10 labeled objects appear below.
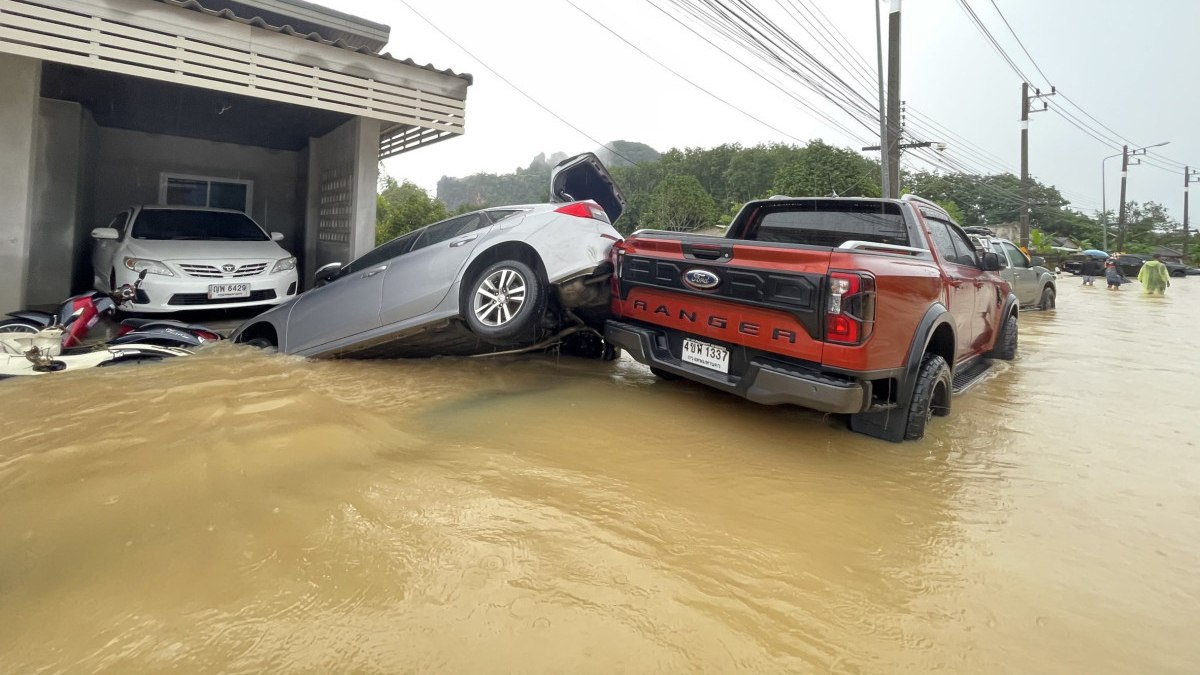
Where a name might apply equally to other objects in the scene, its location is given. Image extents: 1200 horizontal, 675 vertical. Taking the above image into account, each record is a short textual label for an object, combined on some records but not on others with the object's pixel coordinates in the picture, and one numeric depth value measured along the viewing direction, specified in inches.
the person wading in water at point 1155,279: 732.0
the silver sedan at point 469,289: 183.0
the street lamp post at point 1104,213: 1731.1
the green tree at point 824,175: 984.9
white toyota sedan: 253.1
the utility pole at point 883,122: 534.9
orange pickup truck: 129.6
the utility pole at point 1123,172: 1624.0
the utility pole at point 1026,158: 996.7
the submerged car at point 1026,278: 418.6
